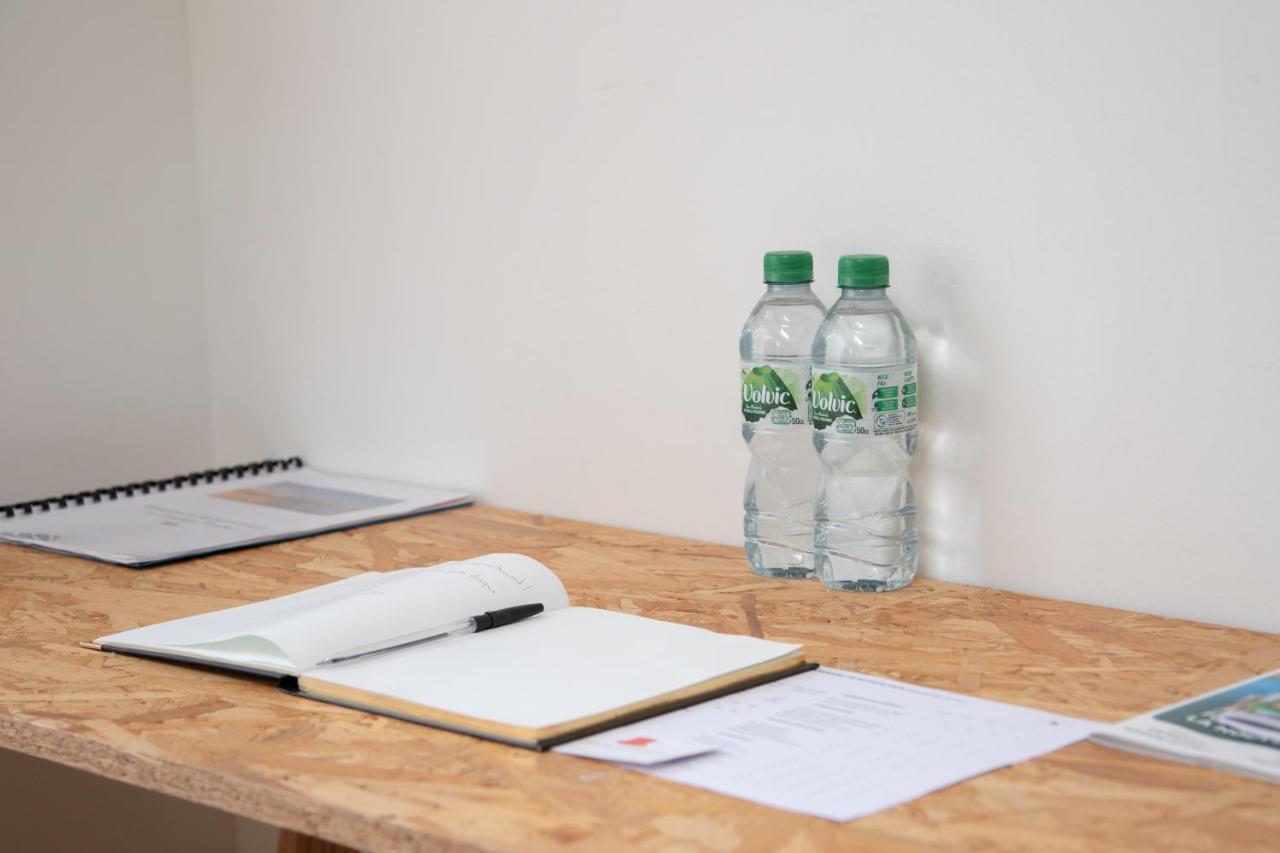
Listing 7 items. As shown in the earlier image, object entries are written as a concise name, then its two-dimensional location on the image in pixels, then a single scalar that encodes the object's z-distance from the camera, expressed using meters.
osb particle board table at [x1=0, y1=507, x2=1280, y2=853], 1.74
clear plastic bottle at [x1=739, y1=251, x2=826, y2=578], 2.12
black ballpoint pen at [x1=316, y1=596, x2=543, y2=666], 1.95
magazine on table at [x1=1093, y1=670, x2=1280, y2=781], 1.80
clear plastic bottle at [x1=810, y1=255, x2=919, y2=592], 2.06
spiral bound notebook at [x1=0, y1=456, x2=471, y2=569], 2.27
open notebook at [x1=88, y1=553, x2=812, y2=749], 1.87
